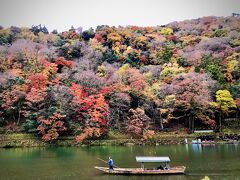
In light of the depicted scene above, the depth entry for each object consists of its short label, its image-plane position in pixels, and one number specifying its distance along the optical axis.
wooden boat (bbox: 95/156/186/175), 29.84
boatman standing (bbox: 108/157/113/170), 30.78
